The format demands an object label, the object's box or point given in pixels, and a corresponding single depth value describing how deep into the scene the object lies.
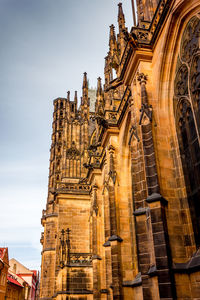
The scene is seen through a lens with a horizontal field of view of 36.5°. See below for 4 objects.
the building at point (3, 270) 33.39
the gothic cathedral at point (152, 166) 7.93
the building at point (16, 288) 40.91
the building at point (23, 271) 58.16
